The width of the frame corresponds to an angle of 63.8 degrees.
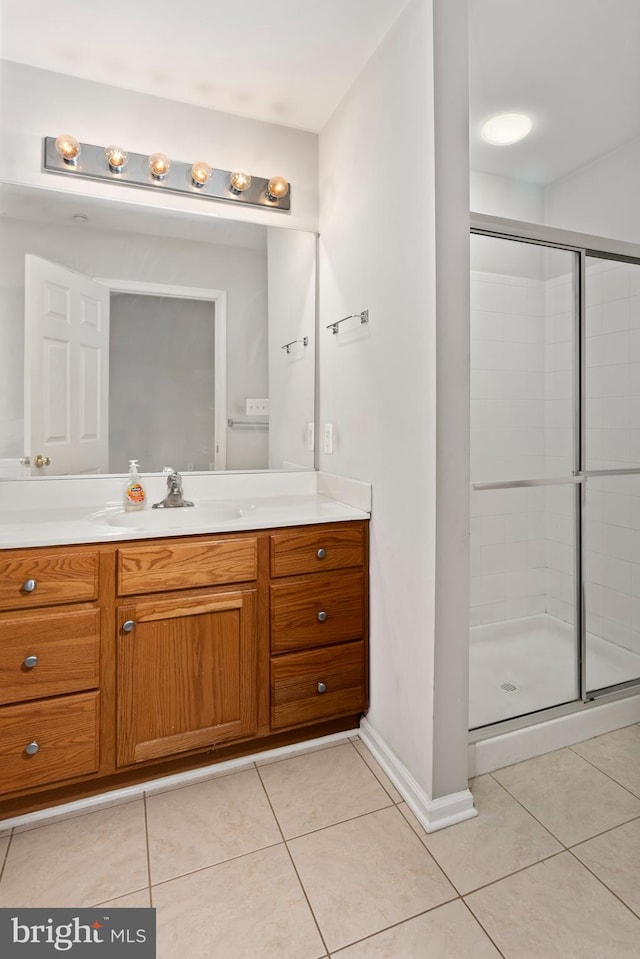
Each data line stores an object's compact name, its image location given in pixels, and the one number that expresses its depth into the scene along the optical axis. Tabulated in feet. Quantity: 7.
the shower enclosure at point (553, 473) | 6.63
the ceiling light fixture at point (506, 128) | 7.24
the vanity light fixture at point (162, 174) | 6.25
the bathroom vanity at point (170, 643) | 4.90
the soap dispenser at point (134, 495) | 6.31
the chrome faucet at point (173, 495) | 6.52
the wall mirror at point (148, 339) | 6.22
